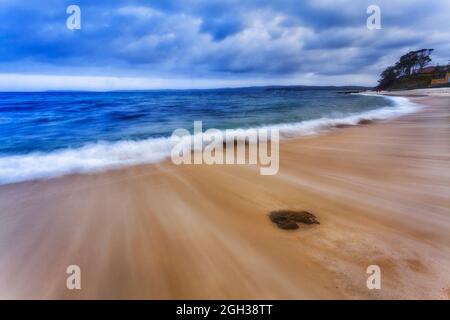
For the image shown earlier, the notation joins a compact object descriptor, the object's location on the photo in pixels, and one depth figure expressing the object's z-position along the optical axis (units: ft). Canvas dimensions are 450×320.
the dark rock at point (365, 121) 37.32
